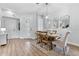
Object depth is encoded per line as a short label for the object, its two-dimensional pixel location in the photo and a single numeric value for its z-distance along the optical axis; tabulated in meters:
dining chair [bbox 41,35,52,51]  1.44
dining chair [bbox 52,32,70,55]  1.35
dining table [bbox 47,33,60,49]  1.41
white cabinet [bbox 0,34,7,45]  1.34
